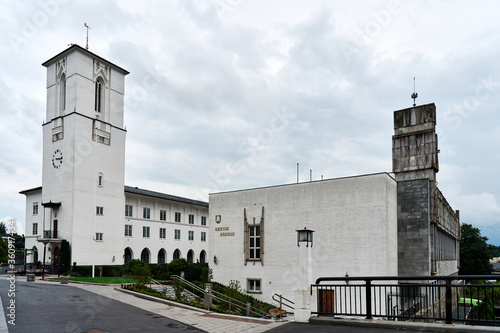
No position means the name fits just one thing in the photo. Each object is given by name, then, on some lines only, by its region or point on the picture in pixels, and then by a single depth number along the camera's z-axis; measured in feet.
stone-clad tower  79.46
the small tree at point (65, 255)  129.80
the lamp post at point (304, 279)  32.99
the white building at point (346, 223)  77.46
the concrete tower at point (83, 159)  138.82
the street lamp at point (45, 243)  136.98
